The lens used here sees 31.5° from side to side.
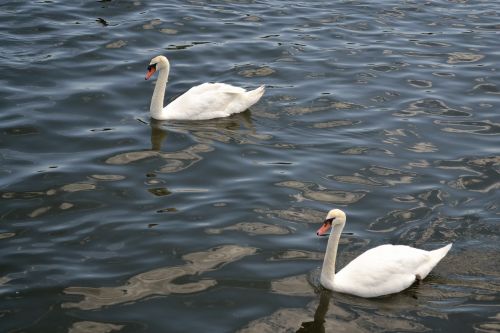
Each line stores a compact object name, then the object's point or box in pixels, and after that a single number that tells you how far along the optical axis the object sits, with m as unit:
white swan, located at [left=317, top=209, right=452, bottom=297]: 11.29
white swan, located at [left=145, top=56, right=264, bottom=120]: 16.62
